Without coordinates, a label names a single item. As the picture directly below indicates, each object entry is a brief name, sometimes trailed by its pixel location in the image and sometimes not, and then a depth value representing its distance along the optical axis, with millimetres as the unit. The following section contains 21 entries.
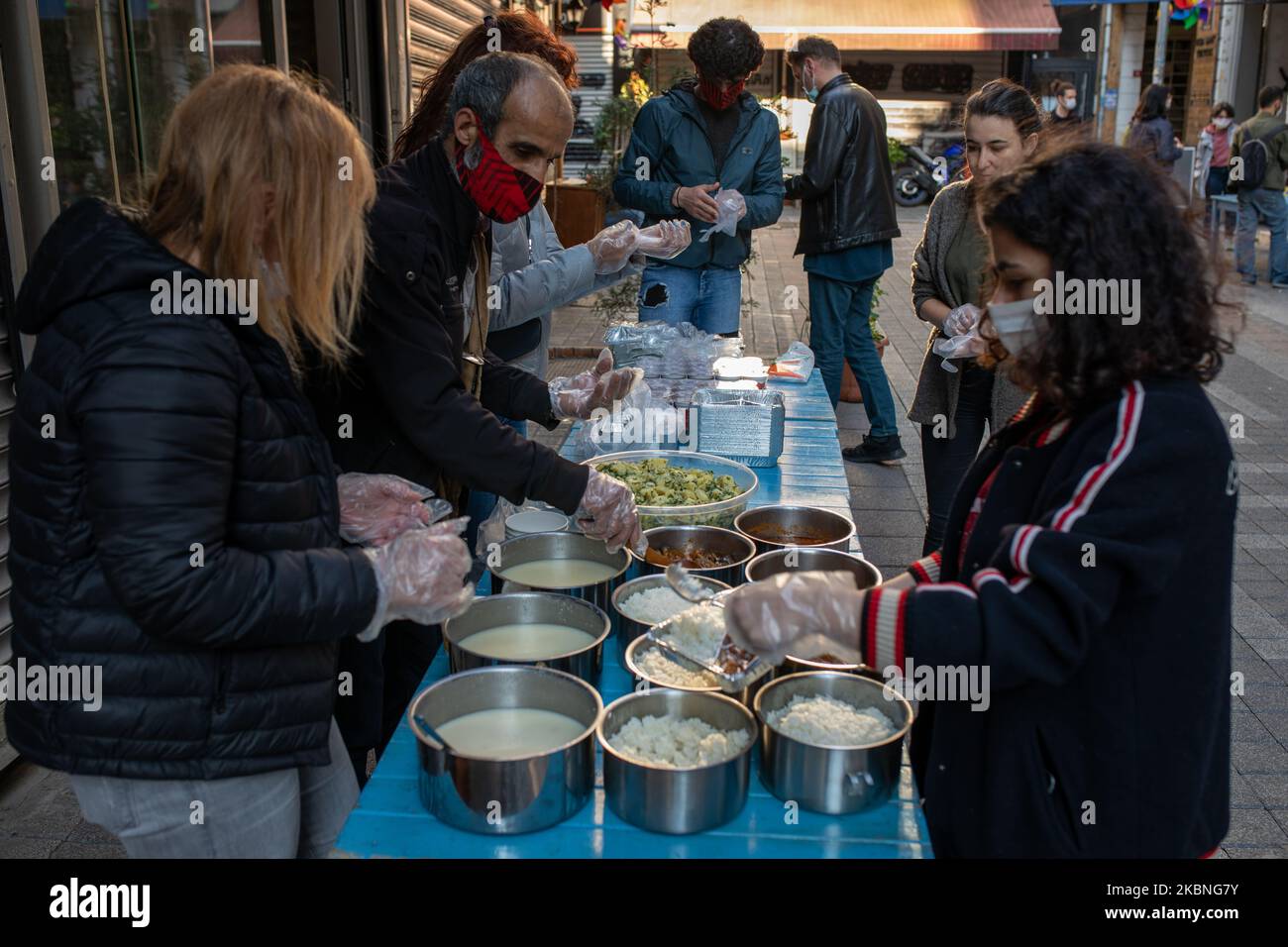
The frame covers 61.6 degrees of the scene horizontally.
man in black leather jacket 6070
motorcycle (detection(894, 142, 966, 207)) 20047
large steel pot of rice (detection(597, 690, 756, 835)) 1686
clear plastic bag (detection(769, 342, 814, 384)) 4559
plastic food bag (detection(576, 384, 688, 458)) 3600
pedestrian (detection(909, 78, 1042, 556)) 3617
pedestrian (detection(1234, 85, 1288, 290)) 11874
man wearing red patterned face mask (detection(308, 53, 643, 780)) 2320
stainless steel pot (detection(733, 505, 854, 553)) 2779
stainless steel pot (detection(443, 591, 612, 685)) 2109
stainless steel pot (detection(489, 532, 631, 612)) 2564
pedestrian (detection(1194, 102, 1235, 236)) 15195
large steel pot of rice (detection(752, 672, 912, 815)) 1749
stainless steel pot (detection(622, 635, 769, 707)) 1999
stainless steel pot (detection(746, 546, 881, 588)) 2453
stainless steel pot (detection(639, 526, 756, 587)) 2664
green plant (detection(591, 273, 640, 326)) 8742
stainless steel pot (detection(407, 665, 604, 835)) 1661
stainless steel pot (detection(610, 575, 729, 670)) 2240
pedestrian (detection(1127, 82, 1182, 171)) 13094
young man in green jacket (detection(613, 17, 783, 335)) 5473
